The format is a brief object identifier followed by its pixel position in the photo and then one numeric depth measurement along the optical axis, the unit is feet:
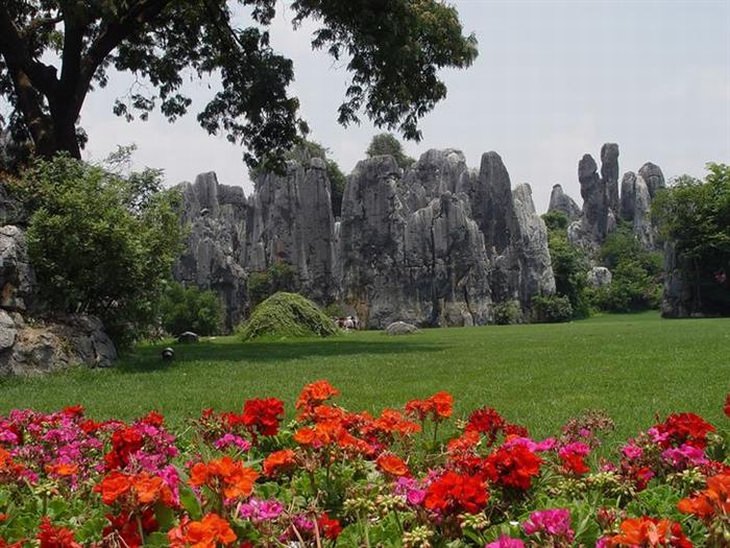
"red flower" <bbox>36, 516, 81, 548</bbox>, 6.15
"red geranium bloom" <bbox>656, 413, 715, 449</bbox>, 10.13
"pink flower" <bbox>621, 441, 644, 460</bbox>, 9.82
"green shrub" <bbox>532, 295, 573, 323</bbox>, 173.06
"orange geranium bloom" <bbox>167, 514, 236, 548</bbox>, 5.44
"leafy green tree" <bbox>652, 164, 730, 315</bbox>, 158.85
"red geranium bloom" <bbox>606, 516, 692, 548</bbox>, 5.16
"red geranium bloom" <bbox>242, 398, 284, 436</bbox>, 12.08
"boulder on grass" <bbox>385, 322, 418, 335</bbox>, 102.42
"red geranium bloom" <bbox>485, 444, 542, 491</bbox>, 8.29
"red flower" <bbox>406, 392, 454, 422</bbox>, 11.68
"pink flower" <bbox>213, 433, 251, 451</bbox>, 11.65
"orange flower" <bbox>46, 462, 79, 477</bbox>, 8.53
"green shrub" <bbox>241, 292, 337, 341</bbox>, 86.22
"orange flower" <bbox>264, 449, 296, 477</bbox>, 8.81
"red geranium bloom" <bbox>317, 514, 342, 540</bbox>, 7.29
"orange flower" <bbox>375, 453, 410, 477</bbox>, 8.21
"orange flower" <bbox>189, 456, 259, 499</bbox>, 6.64
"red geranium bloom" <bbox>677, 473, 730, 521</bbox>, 5.67
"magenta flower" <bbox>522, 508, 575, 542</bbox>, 6.04
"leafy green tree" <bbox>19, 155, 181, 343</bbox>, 41.78
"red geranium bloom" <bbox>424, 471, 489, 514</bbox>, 6.98
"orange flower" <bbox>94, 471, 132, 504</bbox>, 6.42
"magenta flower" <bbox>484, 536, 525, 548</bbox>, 5.58
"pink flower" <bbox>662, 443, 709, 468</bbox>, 9.24
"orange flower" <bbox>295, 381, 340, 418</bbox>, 11.38
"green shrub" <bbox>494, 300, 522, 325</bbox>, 168.55
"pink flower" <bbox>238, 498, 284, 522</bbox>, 7.06
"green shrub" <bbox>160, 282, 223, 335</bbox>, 109.29
